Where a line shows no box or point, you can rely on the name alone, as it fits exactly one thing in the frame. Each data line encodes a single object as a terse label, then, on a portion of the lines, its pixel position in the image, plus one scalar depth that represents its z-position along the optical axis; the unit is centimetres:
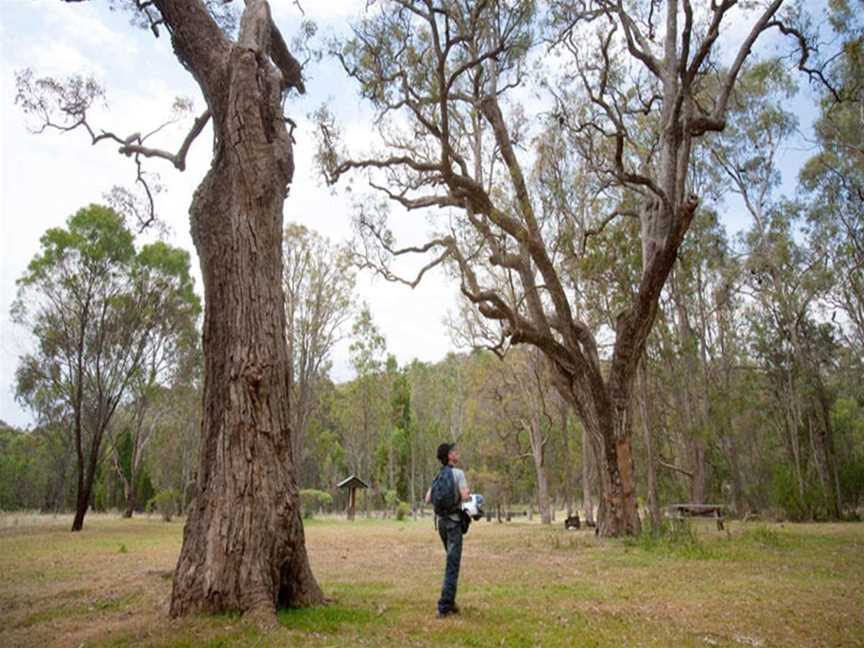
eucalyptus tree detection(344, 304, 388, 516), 3778
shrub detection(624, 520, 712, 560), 1091
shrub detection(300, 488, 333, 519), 3478
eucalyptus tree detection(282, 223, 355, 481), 2805
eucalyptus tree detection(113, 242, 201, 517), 2591
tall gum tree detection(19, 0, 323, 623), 548
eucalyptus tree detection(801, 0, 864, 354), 2053
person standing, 579
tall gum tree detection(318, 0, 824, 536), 1252
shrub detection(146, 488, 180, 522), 3190
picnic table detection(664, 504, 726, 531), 1703
